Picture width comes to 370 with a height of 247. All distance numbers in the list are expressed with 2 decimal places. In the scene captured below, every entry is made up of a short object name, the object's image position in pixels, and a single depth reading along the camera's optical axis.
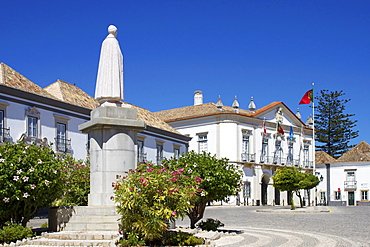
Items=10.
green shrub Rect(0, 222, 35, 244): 11.16
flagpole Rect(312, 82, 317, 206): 55.83
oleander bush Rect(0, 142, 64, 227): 11.77
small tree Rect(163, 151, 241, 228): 14.12
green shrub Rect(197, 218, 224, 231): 14.23
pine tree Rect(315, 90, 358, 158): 67.38
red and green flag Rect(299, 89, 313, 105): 46.30
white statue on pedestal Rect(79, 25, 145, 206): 12.48
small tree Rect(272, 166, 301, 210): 35.50
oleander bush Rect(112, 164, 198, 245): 10.12
